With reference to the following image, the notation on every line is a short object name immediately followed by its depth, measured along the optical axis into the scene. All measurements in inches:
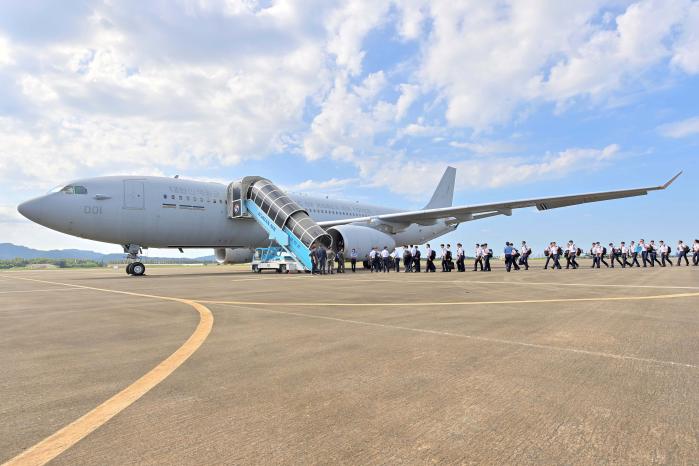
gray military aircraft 619.2
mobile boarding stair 711.1
